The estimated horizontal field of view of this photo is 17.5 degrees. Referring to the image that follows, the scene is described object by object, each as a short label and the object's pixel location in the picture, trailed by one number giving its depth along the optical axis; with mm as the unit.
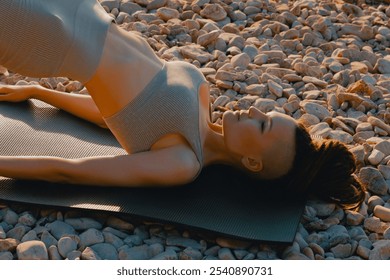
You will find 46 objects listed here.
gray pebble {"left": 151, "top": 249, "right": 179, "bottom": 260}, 4531
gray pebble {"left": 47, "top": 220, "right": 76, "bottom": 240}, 4662
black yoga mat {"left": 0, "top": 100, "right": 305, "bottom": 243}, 4765
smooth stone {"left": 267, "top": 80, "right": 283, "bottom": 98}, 6386
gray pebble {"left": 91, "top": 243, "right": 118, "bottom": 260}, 4537
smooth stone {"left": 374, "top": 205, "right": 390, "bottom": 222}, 5126
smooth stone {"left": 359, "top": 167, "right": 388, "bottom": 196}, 5390
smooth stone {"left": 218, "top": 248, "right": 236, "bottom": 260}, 4615
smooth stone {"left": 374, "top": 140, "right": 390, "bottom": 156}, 5732
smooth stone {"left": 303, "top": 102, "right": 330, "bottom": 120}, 6177
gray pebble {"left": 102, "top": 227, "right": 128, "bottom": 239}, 4702
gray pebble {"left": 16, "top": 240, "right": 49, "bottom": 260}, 4428
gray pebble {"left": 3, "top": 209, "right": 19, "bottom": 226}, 4749
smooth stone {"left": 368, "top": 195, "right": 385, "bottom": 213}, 5256
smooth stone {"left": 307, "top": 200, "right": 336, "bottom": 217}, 5132
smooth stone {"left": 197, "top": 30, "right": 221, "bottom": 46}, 6977
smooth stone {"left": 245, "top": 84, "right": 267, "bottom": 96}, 6386
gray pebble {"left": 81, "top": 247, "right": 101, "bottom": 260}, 4472
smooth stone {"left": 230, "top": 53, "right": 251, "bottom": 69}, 6710
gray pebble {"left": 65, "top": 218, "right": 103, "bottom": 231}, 4740
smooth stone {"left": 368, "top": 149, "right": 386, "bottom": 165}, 5611
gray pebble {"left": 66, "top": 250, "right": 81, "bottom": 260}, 4463
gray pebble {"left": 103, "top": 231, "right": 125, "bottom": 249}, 4628
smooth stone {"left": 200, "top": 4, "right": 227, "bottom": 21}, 7444
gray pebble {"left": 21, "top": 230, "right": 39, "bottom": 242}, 4578
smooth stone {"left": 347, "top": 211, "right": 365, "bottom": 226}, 5073
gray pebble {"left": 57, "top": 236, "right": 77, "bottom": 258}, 4503
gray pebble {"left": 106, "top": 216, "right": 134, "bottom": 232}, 4780
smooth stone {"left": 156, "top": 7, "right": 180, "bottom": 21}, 7344
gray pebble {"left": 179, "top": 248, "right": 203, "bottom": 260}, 4587
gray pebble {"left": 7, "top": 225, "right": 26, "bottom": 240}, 4618
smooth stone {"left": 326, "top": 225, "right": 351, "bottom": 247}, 4861
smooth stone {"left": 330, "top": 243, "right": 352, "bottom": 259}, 4796
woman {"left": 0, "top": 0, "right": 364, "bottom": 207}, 4808
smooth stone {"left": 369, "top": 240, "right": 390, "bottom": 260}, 4761
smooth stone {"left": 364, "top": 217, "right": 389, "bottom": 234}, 5014
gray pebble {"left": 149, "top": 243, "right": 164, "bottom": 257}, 4606
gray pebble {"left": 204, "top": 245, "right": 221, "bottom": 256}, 4665
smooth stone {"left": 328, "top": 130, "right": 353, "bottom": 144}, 5866
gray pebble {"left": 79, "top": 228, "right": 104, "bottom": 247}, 4606
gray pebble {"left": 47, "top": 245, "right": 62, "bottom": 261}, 4465
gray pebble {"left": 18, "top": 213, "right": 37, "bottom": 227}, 4724
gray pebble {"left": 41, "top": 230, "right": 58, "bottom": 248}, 4564
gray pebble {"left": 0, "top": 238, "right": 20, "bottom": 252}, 4484
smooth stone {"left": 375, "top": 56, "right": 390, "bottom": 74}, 6977
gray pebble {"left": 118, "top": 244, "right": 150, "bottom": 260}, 4531
